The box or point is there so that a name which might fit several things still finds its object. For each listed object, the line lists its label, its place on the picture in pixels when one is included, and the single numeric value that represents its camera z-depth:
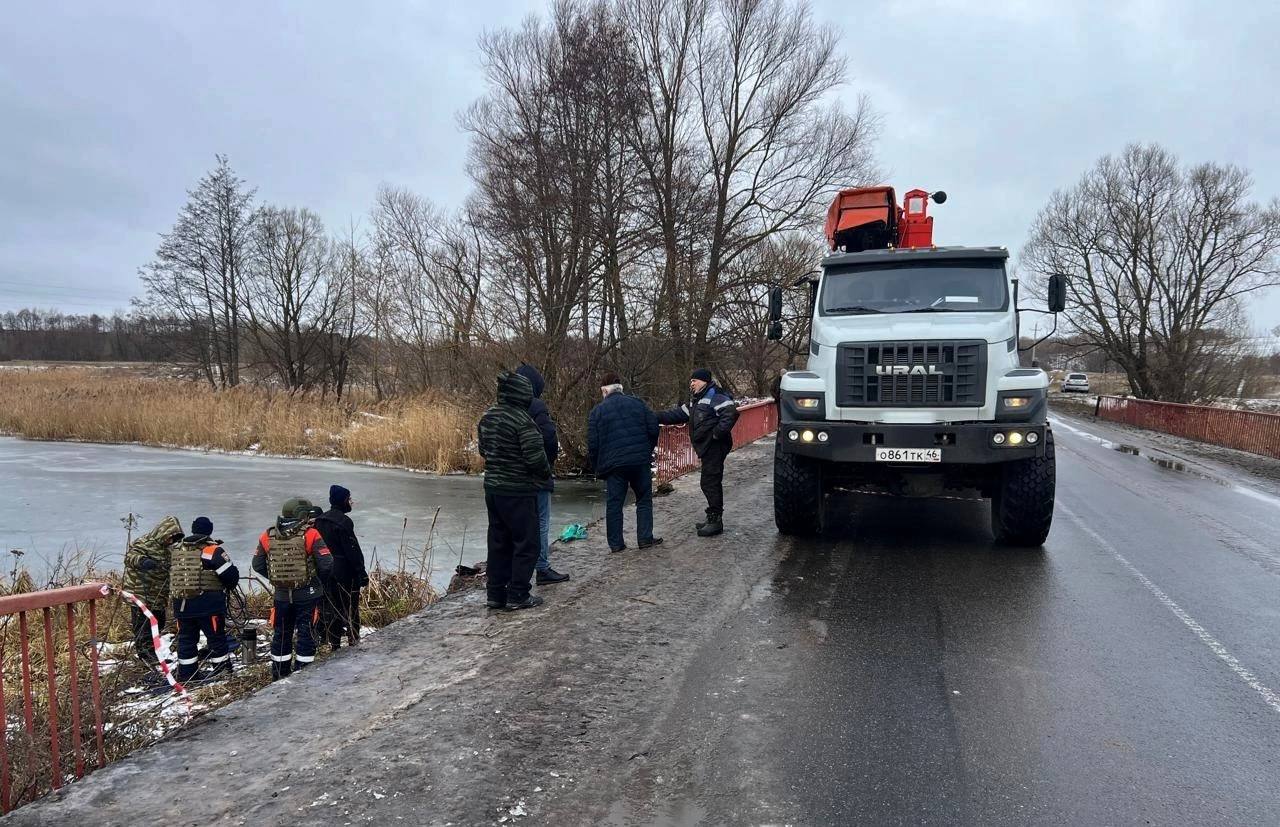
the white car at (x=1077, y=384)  52.75
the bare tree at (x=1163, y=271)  32.34
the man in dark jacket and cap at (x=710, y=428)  7.64
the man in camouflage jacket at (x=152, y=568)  6.54
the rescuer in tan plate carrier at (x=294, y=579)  6.05
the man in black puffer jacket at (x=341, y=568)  6.61
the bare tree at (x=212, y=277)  31.45
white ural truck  6.47
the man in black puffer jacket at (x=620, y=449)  7.08
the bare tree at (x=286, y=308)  33.47
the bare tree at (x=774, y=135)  24.58
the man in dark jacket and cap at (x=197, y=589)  6.21
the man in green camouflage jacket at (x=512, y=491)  5.44
